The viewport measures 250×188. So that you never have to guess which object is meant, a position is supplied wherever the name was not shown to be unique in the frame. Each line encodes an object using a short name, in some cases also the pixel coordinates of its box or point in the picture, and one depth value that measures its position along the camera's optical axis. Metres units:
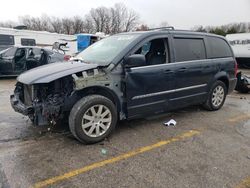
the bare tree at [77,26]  55.32
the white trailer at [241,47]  13.93
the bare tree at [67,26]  55.22
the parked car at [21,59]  8.87
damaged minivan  2.98
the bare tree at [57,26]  55.47
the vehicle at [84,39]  16.24
